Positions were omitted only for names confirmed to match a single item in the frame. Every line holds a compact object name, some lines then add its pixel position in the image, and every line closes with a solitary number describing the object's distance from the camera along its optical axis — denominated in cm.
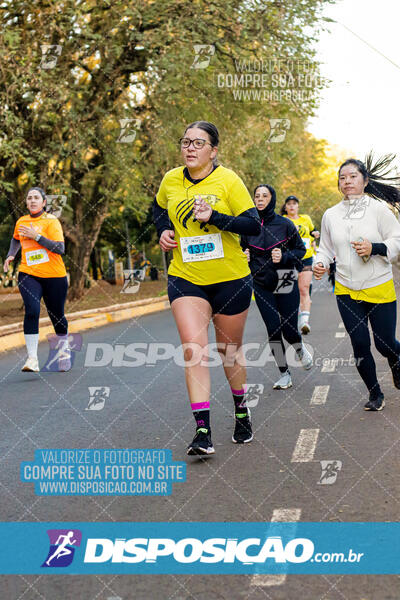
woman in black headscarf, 820
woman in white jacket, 666
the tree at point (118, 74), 1816
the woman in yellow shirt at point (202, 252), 557
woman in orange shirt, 966
